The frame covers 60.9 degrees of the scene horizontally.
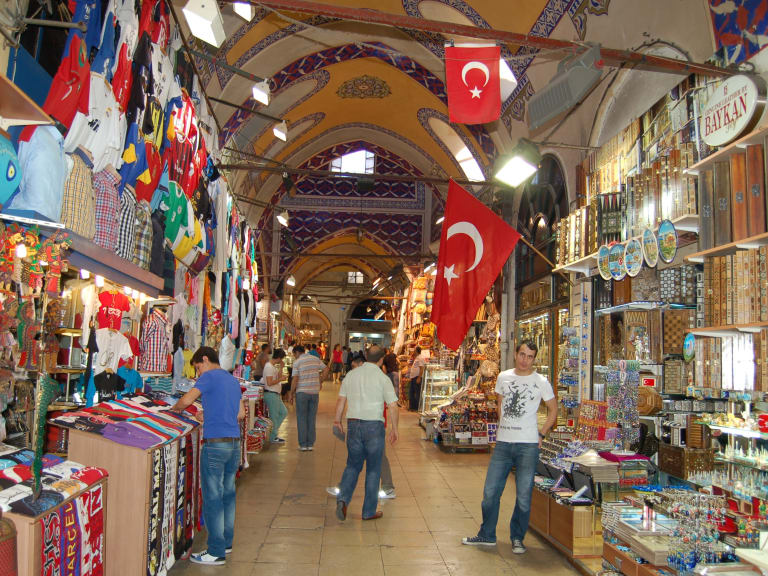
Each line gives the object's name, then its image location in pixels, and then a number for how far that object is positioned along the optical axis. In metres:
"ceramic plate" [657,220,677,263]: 4.07
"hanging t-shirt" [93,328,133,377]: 4.18
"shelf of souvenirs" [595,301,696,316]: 4.30
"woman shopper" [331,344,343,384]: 21.03
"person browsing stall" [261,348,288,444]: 8.32
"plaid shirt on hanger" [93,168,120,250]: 3.49
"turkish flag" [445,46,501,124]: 4.37
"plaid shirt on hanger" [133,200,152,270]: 4.06
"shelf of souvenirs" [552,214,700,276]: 3.99
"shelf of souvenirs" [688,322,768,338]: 3.14
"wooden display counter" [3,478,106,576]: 2.08
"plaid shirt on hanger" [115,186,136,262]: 3.80
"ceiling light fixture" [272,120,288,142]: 7.59
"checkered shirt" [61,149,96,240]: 3.05
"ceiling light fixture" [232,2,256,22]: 4.97
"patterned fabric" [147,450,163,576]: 3.14
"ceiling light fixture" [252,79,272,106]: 6.47
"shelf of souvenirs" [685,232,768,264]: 3.12
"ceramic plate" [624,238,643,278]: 4.54
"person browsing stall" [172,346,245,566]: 3.67
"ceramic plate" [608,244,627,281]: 4.81
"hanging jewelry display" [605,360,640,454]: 4.31
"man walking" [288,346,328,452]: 7.84
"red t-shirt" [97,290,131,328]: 4.23
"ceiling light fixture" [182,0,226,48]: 4.03
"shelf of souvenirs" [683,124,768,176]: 3.16
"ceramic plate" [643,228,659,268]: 4.29
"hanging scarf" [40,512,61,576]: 2.18
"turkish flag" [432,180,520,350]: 5.88
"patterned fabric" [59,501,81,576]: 2.35
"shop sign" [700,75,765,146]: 3.24
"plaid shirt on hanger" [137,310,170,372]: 4.82
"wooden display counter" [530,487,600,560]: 3.89
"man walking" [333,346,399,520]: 4.73
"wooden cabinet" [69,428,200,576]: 3.06
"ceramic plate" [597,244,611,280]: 5.02
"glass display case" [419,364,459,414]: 11.25
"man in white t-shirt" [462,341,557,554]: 4.12
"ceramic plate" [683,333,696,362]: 3.72
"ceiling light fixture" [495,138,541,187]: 6.29
